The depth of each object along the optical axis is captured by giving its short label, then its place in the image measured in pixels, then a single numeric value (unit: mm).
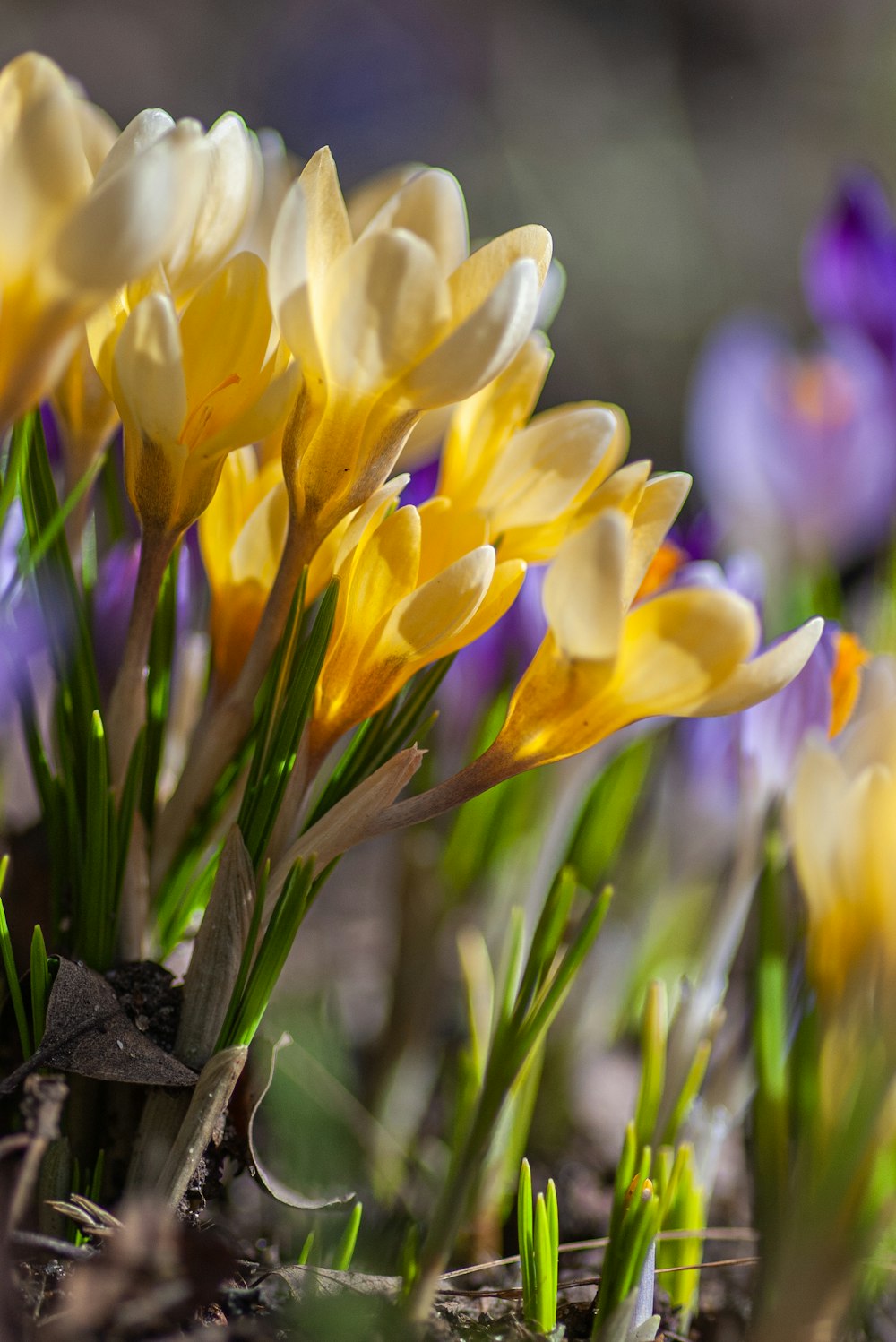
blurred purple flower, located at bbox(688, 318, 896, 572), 554
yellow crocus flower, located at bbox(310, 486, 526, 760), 361
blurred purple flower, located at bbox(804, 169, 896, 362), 475
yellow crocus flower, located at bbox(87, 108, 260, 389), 363
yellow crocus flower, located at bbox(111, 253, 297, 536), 363
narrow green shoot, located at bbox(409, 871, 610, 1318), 370
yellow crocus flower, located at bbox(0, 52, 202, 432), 341
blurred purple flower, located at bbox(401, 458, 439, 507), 430
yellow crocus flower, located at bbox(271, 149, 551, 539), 352
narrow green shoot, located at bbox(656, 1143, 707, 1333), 397
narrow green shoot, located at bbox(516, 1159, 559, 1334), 372
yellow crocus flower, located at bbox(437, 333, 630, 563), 373
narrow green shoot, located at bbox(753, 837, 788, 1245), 387
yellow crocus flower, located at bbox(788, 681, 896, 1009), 356
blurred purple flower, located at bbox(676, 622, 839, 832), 404
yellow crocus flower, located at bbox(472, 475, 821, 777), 352
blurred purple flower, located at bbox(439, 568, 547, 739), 445
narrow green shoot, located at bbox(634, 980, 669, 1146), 399
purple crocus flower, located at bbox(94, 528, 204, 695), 396
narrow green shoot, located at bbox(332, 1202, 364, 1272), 376
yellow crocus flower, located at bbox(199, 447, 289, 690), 381
